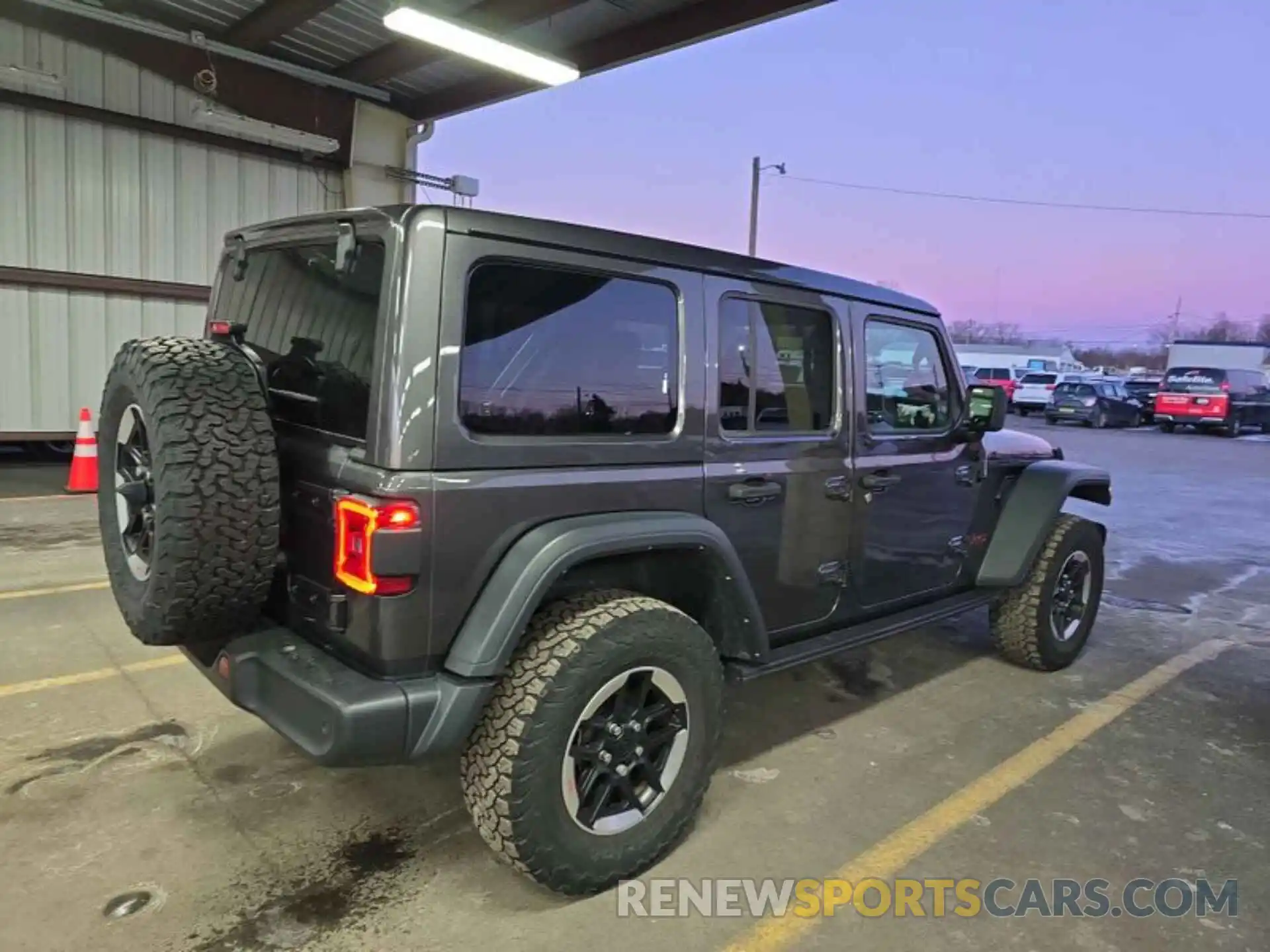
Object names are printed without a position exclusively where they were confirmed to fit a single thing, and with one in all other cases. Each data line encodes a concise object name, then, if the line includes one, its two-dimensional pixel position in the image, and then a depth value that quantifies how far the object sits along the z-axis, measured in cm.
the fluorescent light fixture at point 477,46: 775
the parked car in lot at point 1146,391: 2655
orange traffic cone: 848
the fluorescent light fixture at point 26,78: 887
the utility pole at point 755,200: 2753
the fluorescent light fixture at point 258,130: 1006
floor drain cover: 240
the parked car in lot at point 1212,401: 2303
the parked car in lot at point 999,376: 2808
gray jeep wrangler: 229
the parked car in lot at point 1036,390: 2838
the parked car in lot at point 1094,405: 2434
